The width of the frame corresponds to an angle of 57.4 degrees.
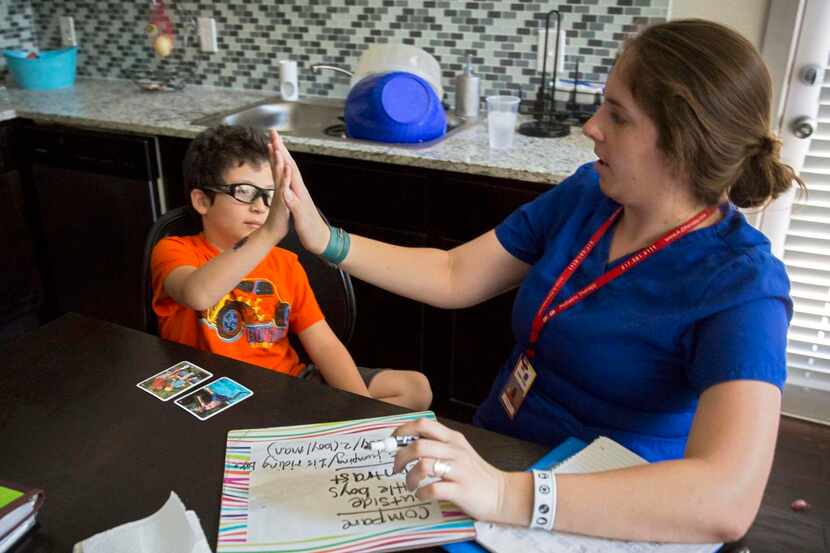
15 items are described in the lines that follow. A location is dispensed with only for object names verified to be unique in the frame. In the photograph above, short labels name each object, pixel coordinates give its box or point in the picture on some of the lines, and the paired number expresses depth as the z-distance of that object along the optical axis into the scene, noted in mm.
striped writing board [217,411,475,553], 876
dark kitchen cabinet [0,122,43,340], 2781
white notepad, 868
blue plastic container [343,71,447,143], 2326
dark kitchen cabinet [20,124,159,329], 2621
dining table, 944
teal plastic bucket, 3043
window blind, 2303
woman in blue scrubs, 890
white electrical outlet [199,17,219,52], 3066
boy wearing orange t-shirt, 1526
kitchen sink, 2697
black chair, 1601
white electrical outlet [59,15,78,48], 3289
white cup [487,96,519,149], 2207
